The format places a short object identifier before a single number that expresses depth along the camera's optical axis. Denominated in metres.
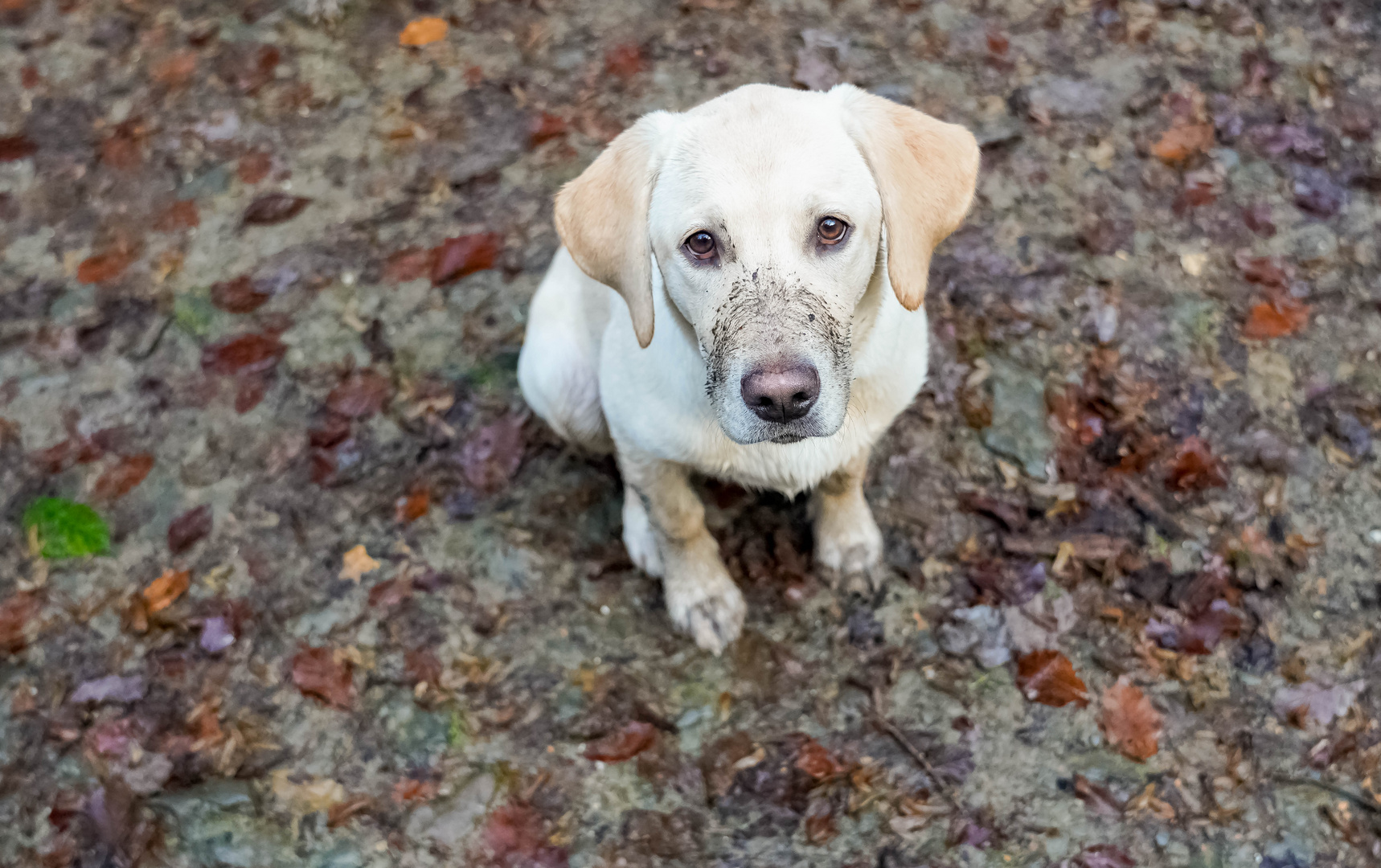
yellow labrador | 2.06
